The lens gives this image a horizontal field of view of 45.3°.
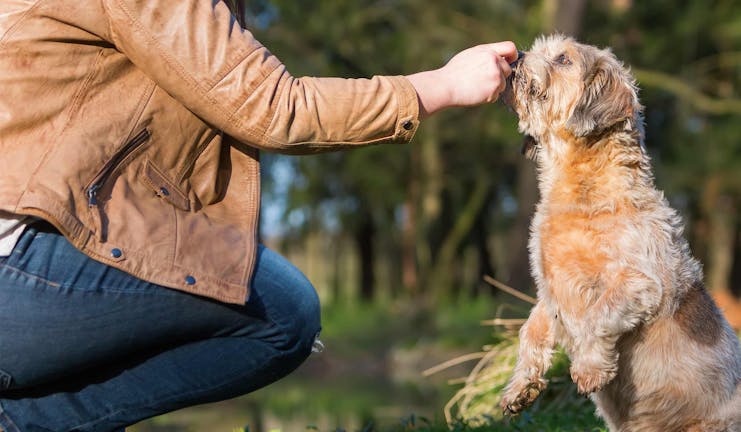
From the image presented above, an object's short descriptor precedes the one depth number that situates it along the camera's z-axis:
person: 3.11
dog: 3.79
